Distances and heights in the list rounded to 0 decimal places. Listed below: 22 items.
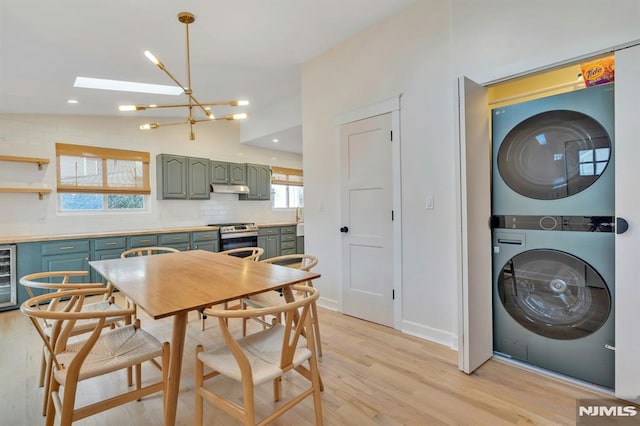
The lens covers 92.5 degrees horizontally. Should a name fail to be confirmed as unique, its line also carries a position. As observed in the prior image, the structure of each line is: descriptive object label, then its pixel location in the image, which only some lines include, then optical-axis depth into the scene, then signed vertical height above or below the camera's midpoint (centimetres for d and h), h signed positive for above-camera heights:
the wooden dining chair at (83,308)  176 -69
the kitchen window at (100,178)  426 +50
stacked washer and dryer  183 -19
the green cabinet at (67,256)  378 -55
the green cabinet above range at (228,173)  547 +68
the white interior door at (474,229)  205 -16
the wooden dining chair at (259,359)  123 -69
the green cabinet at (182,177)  489 +56
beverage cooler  356 -76
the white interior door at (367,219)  293 -11
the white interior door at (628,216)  161 -7
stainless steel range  532 -45
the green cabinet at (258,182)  596 +54
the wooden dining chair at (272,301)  221 -72
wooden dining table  138 -41
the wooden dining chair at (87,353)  129 -70
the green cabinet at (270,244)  585 -69
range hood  542 +39
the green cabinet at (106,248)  411 -50
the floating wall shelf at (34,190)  375 +30
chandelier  230 +85
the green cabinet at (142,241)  438 -43
